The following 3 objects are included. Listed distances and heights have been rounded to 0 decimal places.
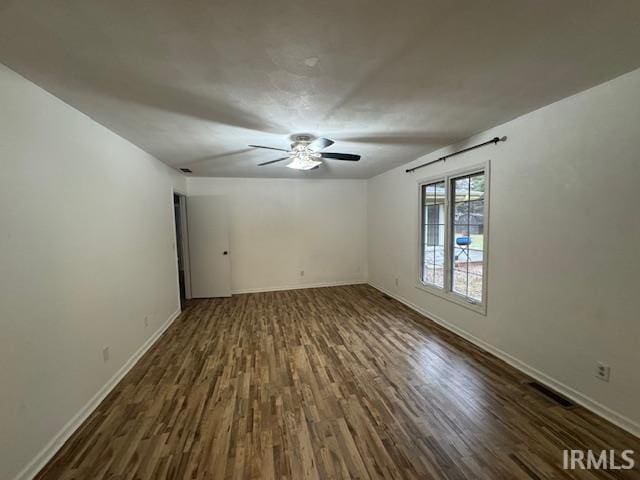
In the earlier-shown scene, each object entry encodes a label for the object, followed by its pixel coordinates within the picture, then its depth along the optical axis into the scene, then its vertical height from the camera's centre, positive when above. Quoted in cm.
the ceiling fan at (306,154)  266 +75
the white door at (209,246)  476 -39
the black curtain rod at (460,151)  252 +82
